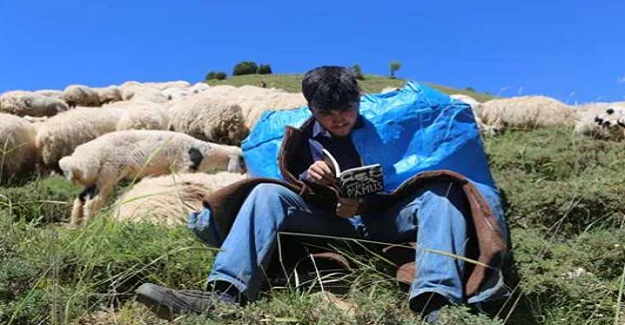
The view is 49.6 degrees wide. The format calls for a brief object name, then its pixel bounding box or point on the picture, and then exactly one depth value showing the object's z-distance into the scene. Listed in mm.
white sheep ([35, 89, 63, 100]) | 17122
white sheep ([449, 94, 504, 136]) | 8852
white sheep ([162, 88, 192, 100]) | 17384
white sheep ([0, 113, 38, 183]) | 9789
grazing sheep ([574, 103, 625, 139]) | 8336
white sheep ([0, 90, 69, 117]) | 14953
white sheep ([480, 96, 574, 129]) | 10445
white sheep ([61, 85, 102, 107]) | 17375
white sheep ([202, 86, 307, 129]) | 10539
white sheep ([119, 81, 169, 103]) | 15859
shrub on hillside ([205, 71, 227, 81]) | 44616
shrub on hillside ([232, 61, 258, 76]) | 50281
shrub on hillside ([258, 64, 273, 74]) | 48375
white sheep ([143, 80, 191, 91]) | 23506
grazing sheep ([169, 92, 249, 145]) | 10039
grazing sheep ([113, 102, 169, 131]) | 10445
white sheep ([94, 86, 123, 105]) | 18203
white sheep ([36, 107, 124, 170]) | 9992
